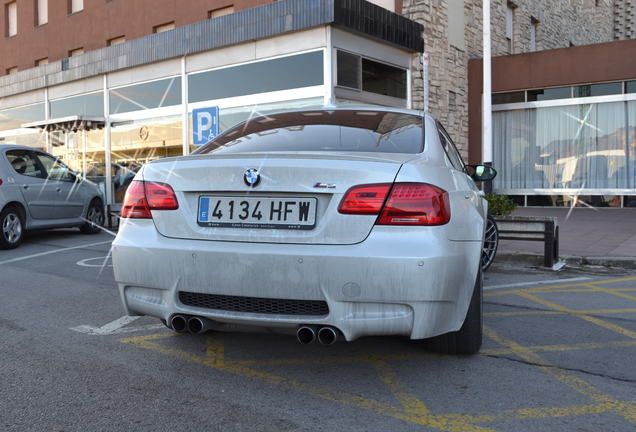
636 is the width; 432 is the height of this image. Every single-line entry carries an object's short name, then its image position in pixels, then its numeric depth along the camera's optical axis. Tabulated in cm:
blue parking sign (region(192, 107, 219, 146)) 1133
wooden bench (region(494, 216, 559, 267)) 766
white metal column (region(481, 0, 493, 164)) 1230
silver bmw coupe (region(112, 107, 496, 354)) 284
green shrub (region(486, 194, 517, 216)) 834
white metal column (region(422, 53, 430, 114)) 1029
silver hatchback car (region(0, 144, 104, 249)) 927
